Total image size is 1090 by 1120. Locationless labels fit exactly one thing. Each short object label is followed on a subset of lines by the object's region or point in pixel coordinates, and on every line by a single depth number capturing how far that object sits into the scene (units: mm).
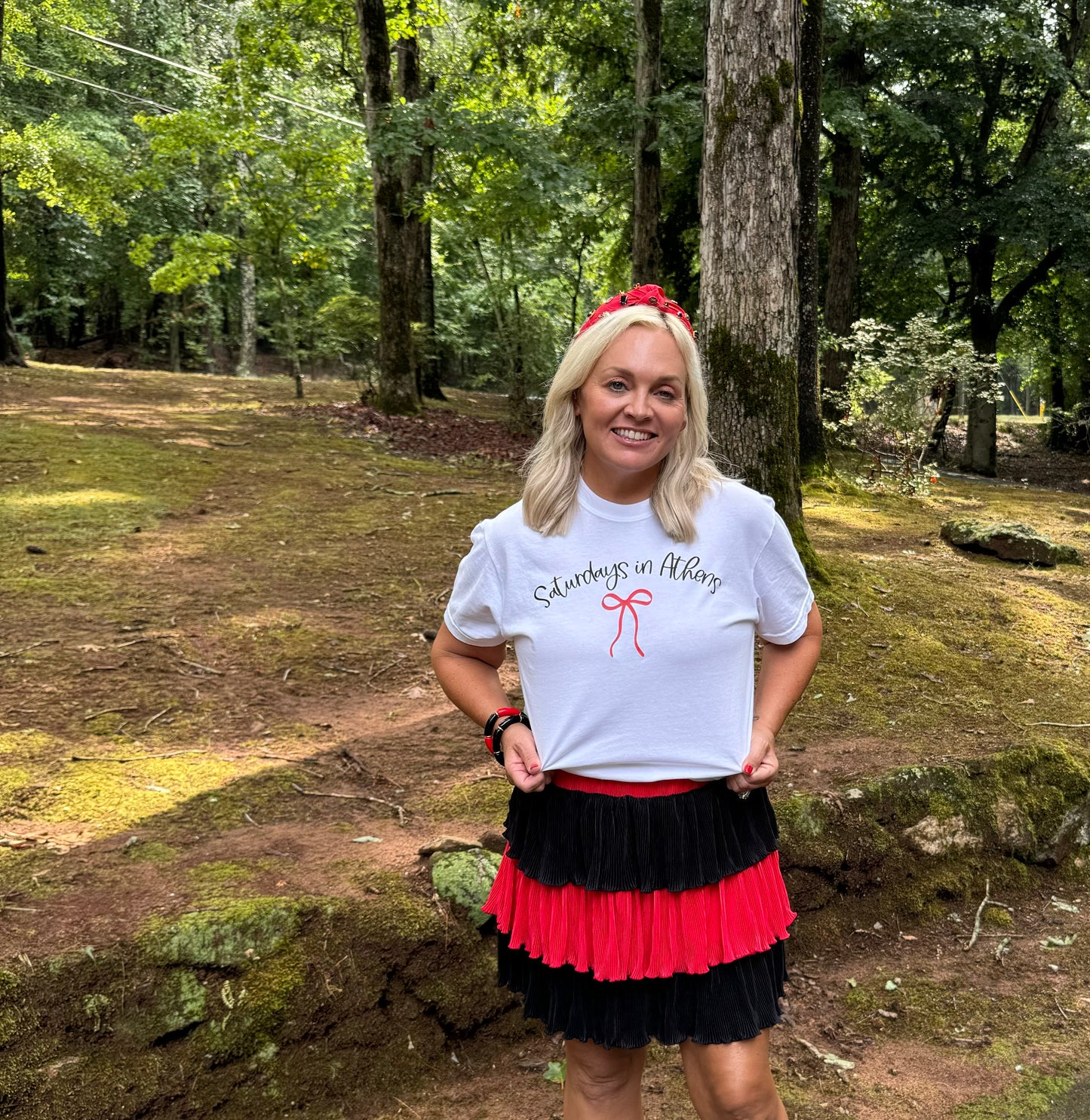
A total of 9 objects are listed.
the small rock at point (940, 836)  3982
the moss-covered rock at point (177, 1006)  2645
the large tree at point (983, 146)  14148
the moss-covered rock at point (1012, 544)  8383
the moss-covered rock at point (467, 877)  3141
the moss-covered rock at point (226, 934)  2744
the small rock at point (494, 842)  3404
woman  1842
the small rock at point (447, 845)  3328
